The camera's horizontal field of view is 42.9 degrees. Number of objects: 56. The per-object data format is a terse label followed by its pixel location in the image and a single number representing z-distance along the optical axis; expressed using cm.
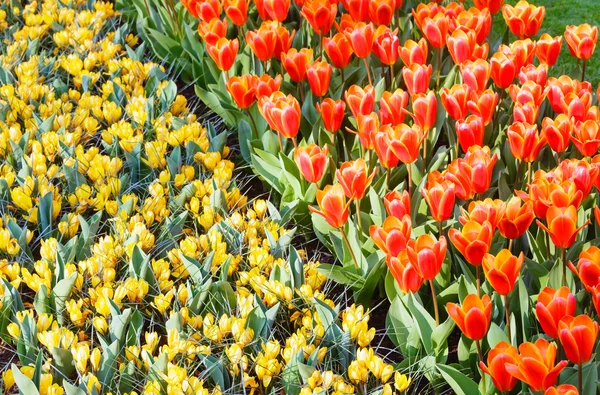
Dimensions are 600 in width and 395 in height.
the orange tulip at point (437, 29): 314
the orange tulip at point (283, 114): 266
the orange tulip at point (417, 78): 280
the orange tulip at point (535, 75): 276
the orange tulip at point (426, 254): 195
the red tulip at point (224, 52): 311
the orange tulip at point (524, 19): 317
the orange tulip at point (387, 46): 305
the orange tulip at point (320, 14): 327
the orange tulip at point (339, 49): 308
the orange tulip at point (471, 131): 248
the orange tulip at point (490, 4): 343
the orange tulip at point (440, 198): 215
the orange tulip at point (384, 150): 239
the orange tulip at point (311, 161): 246
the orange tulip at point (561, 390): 163
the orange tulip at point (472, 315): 180
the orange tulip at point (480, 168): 226
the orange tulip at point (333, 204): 224
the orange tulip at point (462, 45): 293
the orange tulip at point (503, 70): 279
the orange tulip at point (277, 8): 338
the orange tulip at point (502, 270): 187
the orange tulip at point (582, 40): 302
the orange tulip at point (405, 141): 235
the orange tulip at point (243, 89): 292
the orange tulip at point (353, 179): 229
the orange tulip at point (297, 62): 300
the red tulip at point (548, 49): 301
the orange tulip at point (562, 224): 199
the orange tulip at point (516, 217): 210
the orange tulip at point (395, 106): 261
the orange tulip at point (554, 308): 175
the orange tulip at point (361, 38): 305
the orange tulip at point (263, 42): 309
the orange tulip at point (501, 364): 171
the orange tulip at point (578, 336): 167
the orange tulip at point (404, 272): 203
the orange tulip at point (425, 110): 255
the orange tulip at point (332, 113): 273
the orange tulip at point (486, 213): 202
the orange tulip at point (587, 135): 243
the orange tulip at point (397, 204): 216
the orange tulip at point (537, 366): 165
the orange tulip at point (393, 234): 204
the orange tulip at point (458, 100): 261
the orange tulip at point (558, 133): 244
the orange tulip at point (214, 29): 320
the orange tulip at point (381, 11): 334
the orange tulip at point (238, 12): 342
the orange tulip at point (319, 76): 290
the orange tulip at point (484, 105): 255
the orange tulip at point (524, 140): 239
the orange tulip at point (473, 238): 196
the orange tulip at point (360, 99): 267
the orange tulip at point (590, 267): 184
